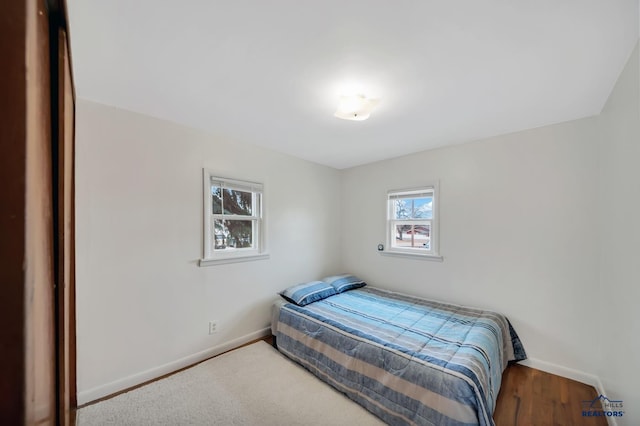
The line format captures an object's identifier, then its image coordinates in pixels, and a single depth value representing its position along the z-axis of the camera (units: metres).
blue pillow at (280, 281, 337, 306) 2.76
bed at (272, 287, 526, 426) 1.52
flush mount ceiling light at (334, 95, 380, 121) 1.75
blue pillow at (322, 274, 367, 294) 3.19
